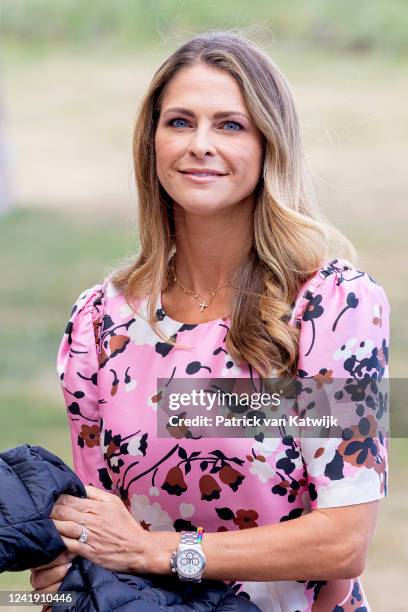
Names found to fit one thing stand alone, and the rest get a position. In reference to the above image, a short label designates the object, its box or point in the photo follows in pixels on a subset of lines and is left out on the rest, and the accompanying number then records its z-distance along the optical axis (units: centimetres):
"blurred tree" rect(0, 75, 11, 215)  2299
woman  411
